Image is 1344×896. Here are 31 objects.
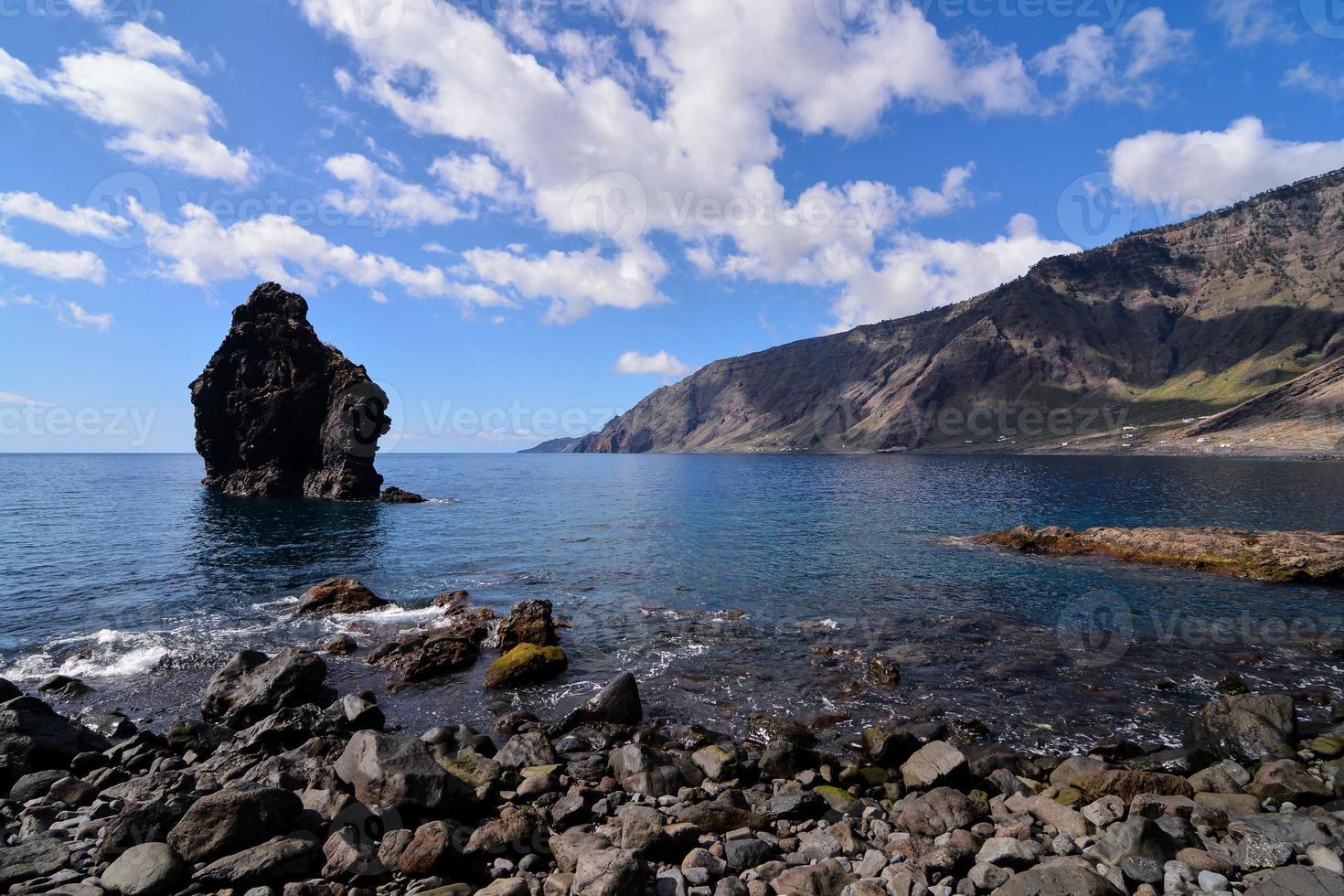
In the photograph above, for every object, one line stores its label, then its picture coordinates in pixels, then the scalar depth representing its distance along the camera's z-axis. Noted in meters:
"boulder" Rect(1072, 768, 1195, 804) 12.98
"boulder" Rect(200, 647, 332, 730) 18.53
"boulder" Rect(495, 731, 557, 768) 14.96
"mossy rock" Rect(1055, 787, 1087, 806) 12.80
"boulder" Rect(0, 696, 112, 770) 14.77
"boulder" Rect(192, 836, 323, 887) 9.85
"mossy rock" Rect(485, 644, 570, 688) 21.31
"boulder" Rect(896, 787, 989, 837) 12.00
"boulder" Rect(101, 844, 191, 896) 9.66
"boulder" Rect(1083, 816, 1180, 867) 10.35
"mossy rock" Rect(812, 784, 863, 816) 13.01
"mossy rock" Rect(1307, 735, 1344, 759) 15.16
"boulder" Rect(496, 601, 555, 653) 24.70
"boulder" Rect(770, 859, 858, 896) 9.80
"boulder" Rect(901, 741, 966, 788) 13.73
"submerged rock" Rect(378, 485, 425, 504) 89.38
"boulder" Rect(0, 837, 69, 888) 10.13
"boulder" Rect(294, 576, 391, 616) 30.53
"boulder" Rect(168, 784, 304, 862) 10.41
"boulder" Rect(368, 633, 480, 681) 21.96
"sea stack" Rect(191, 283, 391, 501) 92.69
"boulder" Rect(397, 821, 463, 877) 10.31
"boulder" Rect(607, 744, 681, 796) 13.66
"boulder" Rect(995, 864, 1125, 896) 9.26
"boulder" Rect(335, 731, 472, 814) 12.05
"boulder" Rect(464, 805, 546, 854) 11.09
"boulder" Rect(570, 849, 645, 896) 9.38
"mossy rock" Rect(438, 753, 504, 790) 13.61
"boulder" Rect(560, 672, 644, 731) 17.84
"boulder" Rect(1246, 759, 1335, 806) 12.51
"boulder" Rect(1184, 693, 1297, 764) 15.02
